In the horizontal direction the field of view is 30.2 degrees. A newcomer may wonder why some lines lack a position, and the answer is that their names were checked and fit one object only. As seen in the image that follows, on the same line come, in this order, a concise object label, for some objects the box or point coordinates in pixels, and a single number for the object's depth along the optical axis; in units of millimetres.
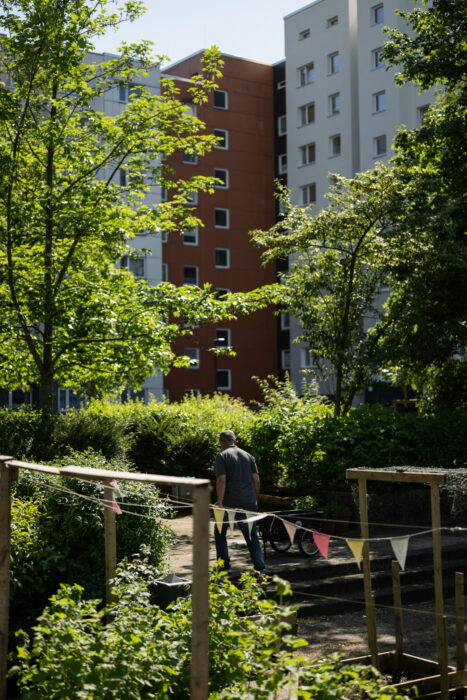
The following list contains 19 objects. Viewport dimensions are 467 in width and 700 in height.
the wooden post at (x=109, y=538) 6961
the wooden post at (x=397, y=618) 7648
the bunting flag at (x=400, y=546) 6258
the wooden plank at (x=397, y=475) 7137
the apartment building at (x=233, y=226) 51094
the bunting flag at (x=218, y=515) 7039
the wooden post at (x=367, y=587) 7324
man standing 10680
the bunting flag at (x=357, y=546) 6445
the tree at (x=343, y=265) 18875
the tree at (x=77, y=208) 15320
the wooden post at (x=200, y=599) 4367
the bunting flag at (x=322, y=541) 6877
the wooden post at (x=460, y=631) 7033
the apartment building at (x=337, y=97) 46656
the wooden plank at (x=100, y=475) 4606
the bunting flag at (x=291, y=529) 6814
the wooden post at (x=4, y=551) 6008
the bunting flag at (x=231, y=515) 6779
